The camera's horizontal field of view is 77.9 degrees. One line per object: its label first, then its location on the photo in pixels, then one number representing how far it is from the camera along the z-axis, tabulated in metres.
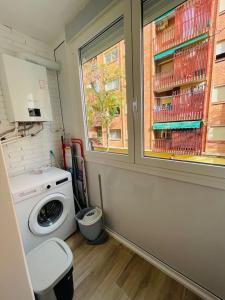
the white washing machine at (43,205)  1.33
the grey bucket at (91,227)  1.58
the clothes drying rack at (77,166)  1.89
